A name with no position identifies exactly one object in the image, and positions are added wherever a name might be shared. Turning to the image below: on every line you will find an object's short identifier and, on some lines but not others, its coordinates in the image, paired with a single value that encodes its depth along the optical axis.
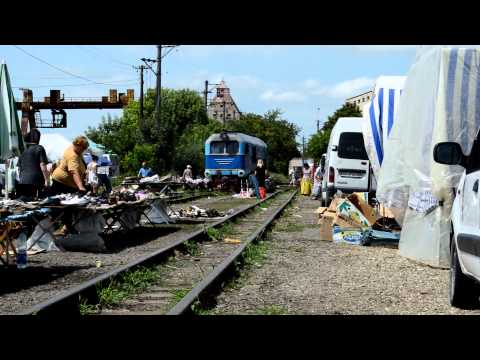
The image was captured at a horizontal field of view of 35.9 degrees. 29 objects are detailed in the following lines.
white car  6.15
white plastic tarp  9.53
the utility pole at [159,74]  41.78
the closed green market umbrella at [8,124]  13.34
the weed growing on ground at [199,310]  6.94
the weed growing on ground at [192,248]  11.84
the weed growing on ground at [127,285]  7.53
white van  19.50
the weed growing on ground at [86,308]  6.93
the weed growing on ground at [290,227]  16.53
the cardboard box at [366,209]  13.54
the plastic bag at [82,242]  11.27
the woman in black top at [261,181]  30.51
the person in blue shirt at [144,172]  27.62
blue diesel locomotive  40.41
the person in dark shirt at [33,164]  11.88
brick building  143.88
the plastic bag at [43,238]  10.73
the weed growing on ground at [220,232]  14.16
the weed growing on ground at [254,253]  10.83
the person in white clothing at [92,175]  19.80
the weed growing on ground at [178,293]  7.65
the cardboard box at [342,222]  13.68
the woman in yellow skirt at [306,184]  38.00
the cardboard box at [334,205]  14.14
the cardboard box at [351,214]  13.45
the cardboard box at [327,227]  13.84
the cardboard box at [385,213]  13.79
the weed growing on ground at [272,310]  6.93
